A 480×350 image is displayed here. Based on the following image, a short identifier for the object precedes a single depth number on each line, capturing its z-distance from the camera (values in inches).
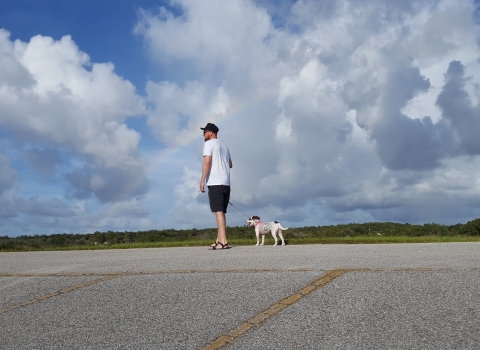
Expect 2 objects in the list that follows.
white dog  523.8
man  461.4
